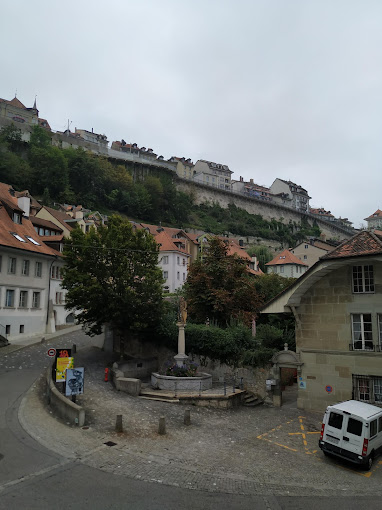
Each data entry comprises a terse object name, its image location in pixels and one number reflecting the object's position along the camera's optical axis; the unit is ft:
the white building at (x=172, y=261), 189.88
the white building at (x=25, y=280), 96.84
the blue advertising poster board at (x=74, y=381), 49.14
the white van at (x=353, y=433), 39.42
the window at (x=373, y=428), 40.50
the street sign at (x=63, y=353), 50.80
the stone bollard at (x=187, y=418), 49.60
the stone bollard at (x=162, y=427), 44.63
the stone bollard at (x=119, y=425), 43.49
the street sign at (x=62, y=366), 49.70
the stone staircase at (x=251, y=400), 65.82
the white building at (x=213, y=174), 419.33
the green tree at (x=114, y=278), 75.25
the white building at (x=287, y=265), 221.05
